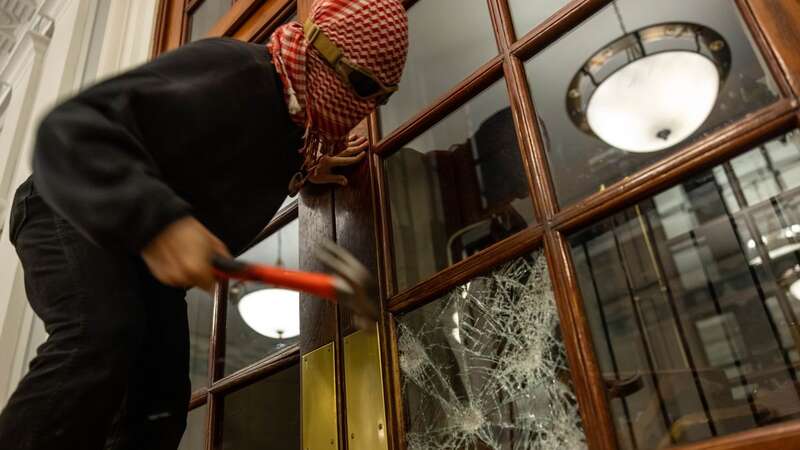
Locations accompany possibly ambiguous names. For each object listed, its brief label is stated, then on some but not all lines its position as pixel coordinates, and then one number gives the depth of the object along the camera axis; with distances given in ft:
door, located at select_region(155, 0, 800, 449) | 2.25
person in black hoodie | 2.10
